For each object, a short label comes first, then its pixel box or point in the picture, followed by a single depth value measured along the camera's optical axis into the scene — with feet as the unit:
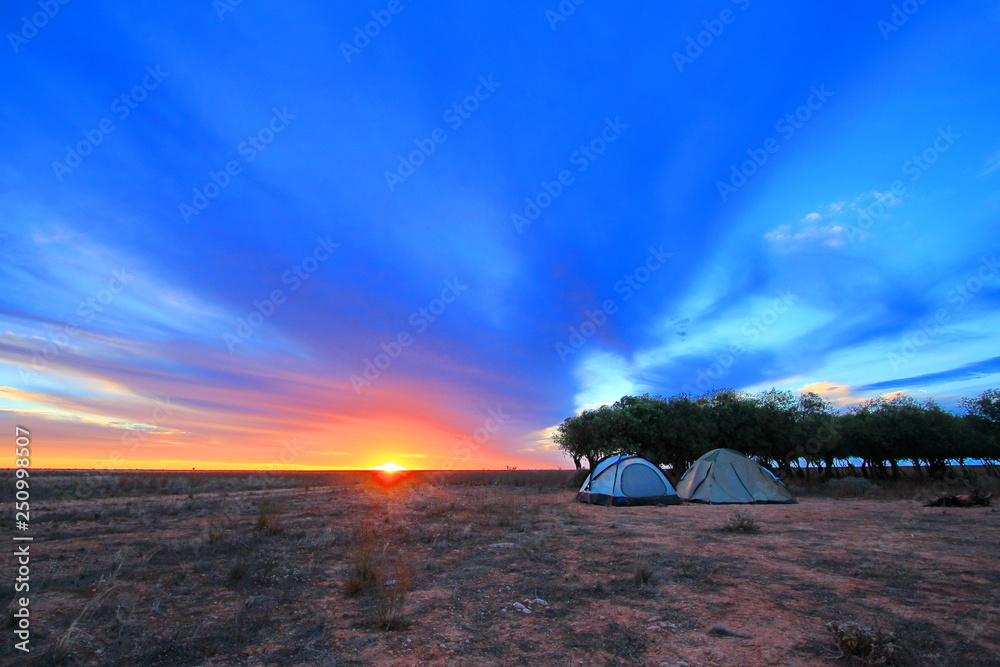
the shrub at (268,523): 38.15
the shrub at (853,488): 80.84
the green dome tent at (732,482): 69.62
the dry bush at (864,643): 14.78
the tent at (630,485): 66.49
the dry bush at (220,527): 34.09
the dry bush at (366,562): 23.30
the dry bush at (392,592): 18.70
